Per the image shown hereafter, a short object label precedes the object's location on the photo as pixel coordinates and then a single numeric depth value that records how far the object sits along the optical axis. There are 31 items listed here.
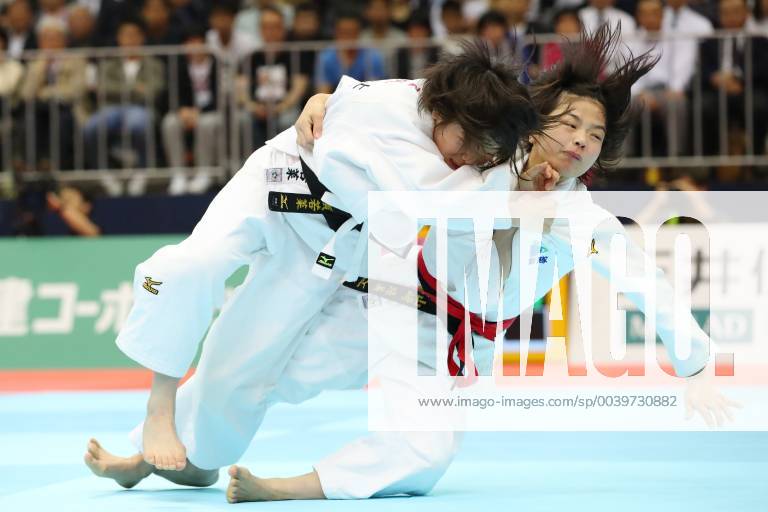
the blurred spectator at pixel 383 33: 18.22
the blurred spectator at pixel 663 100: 17.77
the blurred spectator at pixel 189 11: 20.14
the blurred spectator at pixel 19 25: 20.27
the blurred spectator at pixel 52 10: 20.59
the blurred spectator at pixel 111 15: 19.94
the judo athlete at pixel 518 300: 6.77
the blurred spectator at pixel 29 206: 17.17
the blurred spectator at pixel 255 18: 19.80
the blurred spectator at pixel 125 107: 18.66
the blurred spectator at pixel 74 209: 17.44
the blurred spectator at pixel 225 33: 19.36
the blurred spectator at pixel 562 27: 17.36
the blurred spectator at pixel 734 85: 17.73
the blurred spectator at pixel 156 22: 19.44
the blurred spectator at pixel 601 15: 18.30
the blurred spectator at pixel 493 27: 17.91
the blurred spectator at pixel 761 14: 18.34
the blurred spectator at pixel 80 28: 19.95
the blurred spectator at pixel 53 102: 18.73
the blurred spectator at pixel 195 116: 18.44
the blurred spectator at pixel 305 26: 18.94
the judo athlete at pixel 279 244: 6.41
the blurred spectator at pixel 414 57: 18.12
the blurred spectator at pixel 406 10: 19.30
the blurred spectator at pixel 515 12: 18.69
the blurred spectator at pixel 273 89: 18.27
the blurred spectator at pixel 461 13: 19.25
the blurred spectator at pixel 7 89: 18.67
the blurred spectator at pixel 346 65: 18.16
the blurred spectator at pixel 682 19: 18.41
